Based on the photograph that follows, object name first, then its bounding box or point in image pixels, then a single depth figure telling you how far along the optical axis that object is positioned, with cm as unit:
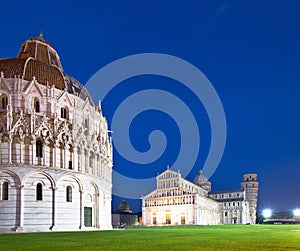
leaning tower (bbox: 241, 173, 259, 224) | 15338
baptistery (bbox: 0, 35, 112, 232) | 4012
